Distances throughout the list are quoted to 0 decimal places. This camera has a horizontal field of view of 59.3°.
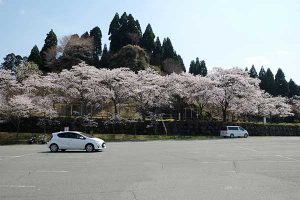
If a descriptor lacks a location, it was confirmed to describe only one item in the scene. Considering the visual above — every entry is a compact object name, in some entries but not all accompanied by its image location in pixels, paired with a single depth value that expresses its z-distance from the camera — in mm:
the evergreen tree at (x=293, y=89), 60047
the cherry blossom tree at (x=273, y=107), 44634
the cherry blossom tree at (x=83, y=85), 33542
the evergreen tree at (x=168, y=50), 56772
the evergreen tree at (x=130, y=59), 46731
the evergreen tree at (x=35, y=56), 49325
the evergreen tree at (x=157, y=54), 55611
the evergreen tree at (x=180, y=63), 55963
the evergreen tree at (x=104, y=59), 51589
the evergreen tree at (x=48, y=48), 49105
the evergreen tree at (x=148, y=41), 56798
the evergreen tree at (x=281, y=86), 58908
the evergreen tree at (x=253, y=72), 62733
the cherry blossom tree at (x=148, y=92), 34503
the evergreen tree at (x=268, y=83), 58820
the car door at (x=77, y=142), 18244
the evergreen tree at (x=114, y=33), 55391
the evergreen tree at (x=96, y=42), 53897
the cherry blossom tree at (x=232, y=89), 37499
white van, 33652
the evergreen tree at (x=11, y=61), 51347
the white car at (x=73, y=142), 18145
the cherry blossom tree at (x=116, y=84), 34290
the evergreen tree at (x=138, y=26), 57827
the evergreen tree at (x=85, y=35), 55106
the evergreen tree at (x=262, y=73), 63199
